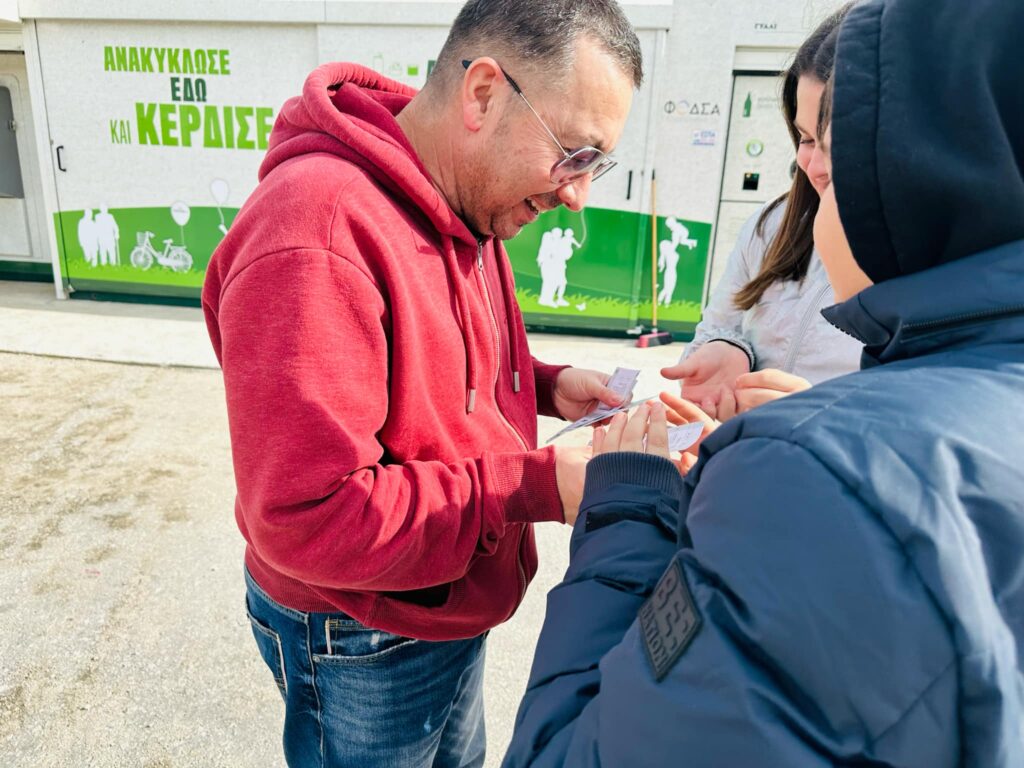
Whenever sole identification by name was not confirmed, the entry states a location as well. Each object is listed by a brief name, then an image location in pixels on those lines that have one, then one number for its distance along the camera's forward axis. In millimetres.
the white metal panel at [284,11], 6281
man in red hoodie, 1119
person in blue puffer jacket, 601
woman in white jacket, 1808
